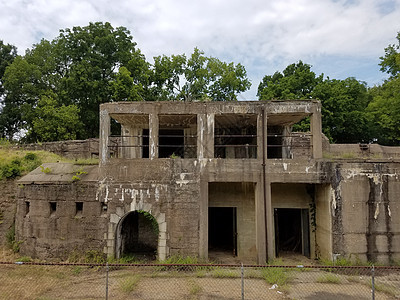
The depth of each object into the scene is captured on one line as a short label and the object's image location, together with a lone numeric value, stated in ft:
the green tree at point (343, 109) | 79.25
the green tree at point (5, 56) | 96.53
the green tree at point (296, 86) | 82.28
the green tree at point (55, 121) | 74.39
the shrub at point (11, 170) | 43.91
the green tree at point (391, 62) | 67.87
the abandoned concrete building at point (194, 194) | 33.71
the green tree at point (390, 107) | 63.31
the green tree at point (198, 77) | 91.86
